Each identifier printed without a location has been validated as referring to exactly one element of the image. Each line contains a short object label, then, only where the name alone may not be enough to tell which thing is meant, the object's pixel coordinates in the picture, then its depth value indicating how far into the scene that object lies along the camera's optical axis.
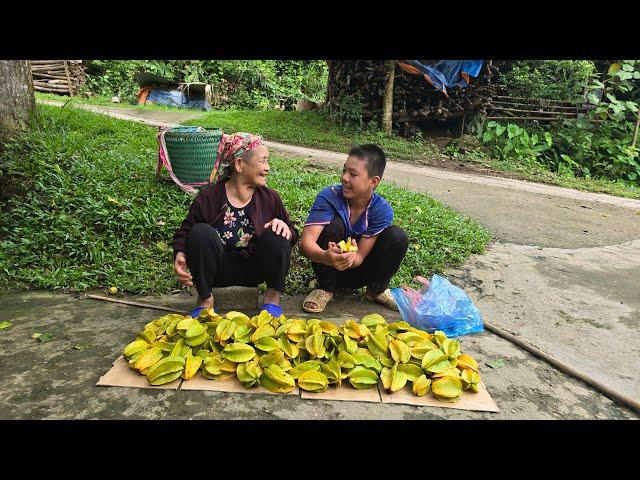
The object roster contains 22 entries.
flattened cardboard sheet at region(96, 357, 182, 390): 2.36
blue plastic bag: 3.19
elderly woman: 3.03
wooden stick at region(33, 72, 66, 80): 15.94
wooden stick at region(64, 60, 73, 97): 16.34
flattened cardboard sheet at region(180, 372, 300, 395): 2.38
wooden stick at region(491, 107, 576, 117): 11.72
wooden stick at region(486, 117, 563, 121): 11.73
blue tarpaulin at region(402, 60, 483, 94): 10.85
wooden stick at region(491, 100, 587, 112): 11.73
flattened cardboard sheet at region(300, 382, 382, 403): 2.38
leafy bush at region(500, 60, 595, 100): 11.38
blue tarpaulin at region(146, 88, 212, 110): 16.86
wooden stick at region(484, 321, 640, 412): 2.50
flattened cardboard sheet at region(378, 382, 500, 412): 2.39
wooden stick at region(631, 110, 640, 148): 10.95
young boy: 3.20
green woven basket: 5.08
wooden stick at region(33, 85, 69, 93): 15.95
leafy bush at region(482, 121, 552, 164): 10.91
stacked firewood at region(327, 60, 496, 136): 11.51
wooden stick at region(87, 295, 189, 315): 3.33
